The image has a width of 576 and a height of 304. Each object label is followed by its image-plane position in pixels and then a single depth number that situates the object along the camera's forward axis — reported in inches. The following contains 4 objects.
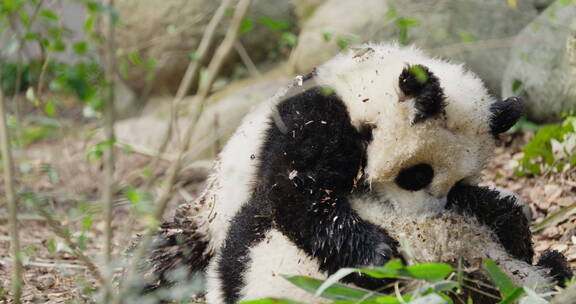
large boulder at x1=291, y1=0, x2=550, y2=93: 508.7
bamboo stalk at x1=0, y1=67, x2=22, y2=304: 178.7
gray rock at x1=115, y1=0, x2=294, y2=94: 682.2
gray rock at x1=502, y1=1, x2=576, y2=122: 422.9
